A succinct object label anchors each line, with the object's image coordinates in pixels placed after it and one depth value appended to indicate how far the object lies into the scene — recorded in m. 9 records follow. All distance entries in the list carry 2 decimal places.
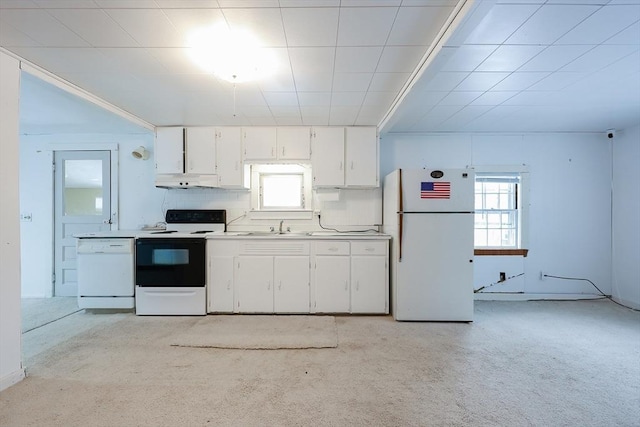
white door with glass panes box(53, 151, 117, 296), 4.07
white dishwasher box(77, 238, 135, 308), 3.38
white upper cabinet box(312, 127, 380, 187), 3.70
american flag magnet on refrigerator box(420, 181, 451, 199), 3.18
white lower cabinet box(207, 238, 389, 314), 3.38
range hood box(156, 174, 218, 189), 3.73
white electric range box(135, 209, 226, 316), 3.34
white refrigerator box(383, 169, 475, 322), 3.18
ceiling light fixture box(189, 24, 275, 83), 1.83
